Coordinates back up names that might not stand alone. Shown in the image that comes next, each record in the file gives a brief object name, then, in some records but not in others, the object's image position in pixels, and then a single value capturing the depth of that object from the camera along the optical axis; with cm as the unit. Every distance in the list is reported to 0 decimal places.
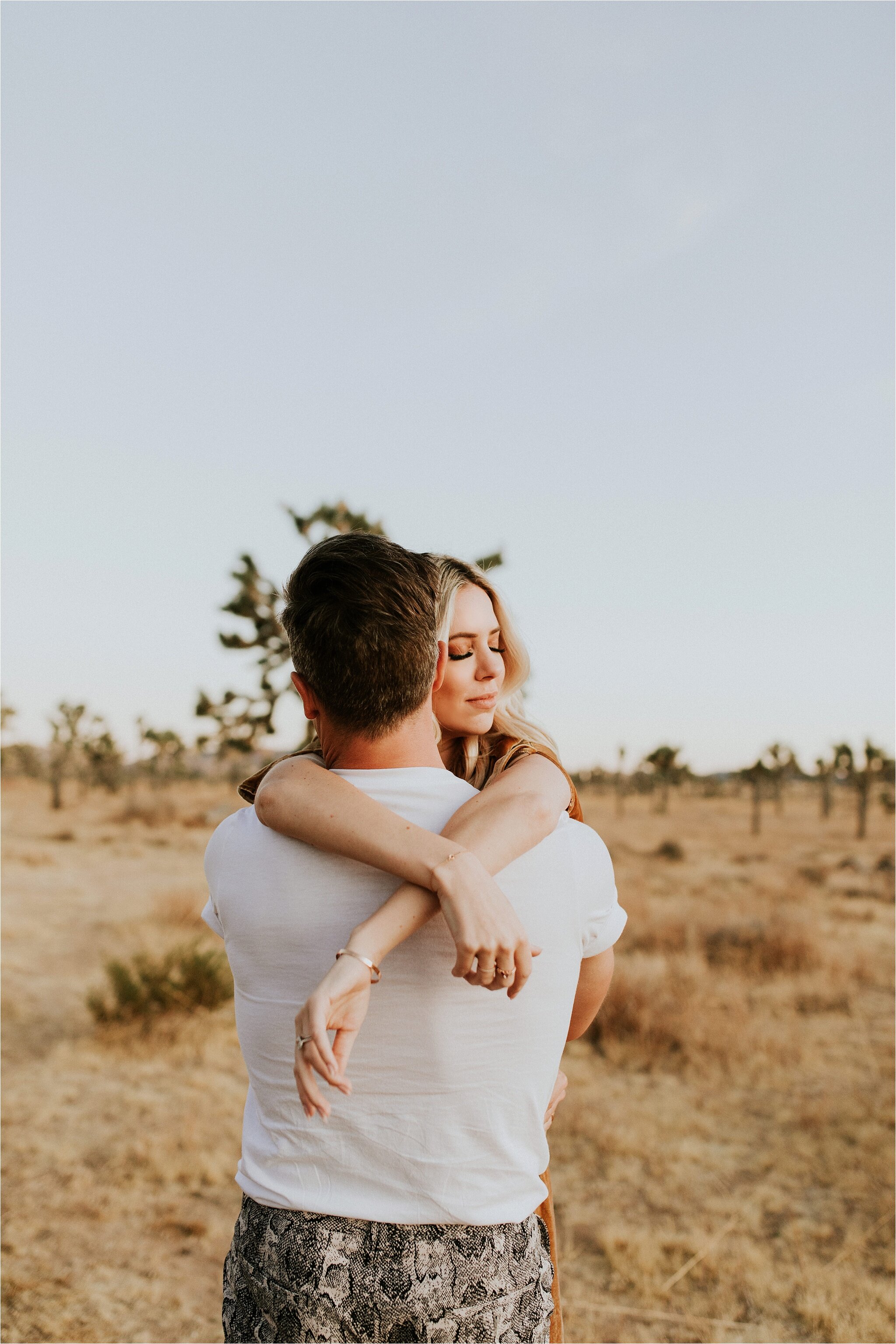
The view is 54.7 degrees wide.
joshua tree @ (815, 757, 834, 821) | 3494
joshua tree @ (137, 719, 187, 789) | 4119
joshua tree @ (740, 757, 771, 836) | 3378
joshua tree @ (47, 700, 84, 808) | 3459
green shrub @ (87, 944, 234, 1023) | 899
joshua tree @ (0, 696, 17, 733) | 3431
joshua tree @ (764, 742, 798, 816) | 4056
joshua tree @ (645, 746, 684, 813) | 3772
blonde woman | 131
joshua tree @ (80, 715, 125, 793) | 3506
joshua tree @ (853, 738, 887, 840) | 3095
